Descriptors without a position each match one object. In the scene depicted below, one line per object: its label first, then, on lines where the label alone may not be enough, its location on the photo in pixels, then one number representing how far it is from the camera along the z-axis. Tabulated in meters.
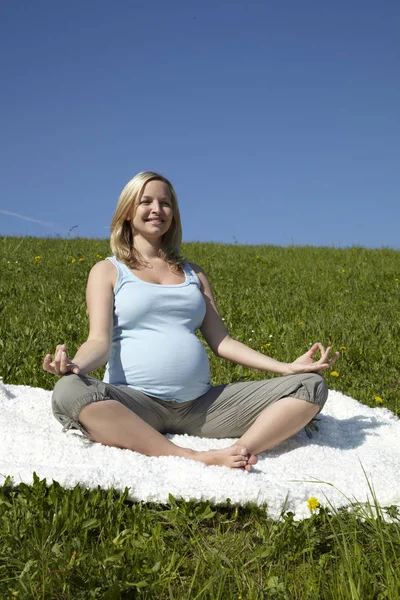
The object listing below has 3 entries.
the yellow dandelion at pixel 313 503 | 3.01
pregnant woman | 3.63
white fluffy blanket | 3.09
